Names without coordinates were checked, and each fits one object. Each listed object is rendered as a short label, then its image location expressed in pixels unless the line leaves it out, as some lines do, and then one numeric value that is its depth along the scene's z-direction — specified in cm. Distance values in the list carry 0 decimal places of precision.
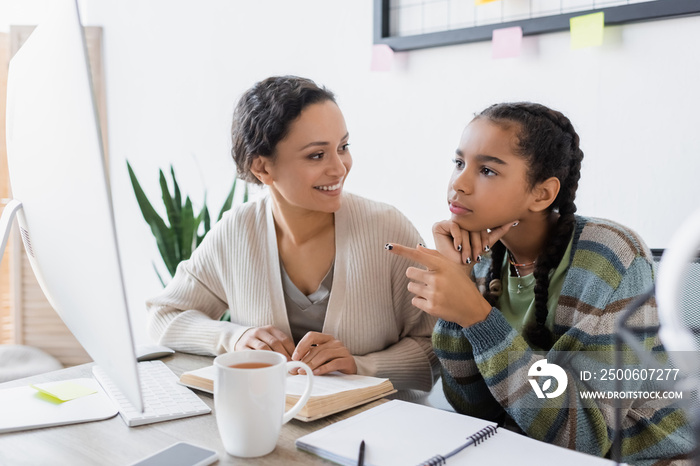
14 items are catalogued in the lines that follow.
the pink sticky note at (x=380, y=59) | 197
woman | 126
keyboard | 84
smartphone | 69
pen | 69
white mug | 70
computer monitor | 54
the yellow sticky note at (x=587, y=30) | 154
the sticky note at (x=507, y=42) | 168
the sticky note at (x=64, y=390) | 93
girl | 97
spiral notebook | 70
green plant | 223
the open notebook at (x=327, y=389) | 84
